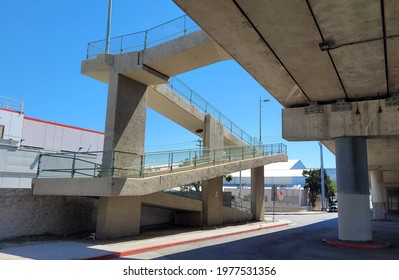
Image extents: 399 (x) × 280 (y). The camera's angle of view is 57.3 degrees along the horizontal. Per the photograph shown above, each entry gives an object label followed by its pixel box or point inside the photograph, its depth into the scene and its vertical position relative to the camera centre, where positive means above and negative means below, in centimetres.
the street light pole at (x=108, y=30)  1828 +850
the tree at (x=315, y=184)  6548 +380
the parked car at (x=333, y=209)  5351 -43
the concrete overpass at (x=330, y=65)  869 +454
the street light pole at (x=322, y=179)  5490 +386
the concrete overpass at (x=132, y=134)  1537 +318
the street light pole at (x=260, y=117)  4244 +996
